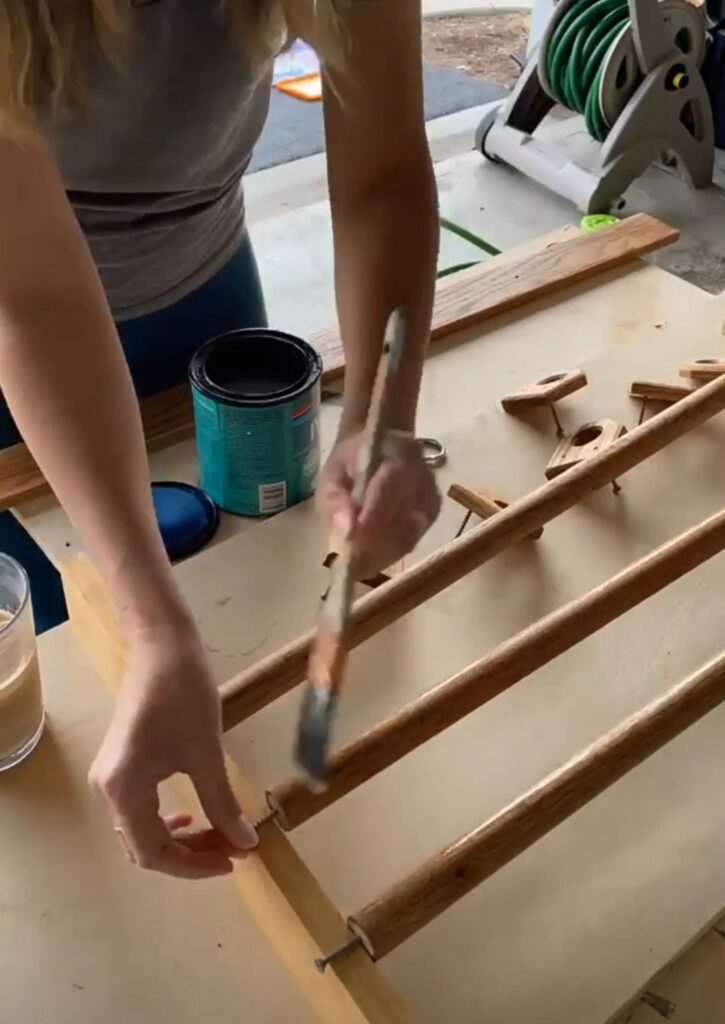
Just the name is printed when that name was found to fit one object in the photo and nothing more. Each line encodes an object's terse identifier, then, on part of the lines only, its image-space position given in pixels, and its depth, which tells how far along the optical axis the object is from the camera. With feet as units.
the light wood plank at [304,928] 1.60
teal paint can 2.35
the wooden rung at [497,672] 1.76
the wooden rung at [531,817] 1.62
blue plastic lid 2.48
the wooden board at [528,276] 3.22
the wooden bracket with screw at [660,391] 2.85
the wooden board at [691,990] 1.73
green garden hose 6.26
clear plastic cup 1.97
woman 1.70
